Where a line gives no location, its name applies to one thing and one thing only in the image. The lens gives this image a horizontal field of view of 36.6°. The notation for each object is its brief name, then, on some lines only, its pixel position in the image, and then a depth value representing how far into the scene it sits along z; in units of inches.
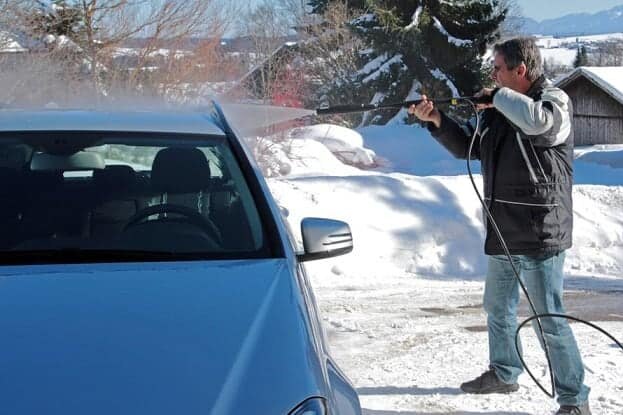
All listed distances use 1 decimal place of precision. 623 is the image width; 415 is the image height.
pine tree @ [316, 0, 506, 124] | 1455.5
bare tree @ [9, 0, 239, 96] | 832.3
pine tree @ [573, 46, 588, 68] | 2758.4
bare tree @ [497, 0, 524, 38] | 1659.7
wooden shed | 1590.8
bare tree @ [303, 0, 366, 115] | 1477.6
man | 169.3
